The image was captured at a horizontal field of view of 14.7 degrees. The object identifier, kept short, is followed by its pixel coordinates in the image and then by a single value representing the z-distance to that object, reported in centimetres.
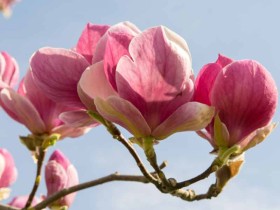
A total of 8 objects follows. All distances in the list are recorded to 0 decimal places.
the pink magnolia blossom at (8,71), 106
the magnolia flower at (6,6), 363
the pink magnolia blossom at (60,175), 117
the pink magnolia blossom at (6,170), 123
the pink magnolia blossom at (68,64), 85
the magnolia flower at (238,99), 82
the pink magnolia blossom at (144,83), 80
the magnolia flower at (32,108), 100
